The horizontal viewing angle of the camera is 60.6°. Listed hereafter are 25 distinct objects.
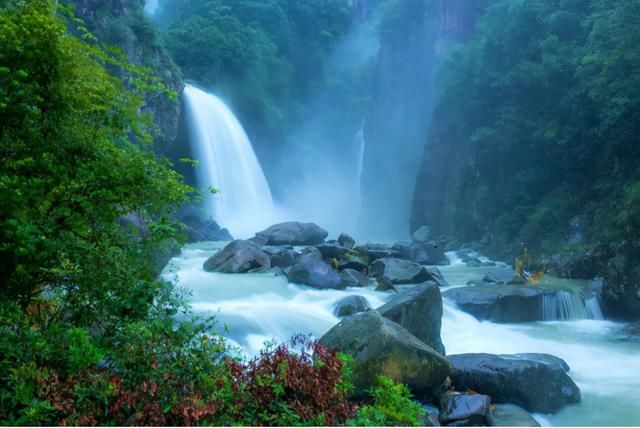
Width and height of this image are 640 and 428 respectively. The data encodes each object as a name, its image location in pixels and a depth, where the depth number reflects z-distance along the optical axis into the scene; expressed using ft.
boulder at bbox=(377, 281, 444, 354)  32.22
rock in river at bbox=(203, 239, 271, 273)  55.77
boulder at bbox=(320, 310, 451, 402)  23.40
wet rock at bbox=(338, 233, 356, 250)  75.41
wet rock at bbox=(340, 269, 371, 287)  51.85
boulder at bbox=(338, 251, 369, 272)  59.00
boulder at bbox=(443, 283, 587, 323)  44.52
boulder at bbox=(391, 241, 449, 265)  74.34
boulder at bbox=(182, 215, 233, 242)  96.15
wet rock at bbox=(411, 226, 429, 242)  110.11
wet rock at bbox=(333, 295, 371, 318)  40.81
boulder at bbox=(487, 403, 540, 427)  23.94
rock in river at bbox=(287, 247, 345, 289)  49.85
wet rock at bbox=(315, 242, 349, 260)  62.85
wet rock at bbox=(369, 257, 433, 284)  54.70
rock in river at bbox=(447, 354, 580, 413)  27.09
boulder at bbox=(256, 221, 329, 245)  81.82
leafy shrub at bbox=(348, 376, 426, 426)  15.42
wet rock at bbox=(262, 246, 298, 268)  60.34
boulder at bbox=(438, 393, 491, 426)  23.84
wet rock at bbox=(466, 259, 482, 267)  74.65
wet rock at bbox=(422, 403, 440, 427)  20.76
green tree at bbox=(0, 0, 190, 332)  14.74
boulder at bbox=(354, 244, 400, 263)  66.44
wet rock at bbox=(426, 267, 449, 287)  56.44
